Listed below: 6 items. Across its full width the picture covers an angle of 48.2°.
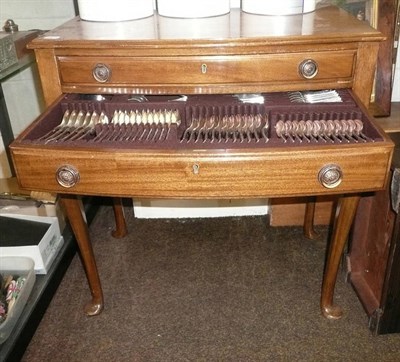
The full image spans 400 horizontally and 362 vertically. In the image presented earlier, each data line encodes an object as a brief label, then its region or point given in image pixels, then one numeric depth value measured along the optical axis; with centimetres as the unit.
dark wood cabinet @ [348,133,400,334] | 100
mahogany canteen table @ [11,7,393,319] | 79
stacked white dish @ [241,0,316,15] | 106
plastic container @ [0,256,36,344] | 109
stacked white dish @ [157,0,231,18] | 106
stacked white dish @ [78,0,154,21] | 107
